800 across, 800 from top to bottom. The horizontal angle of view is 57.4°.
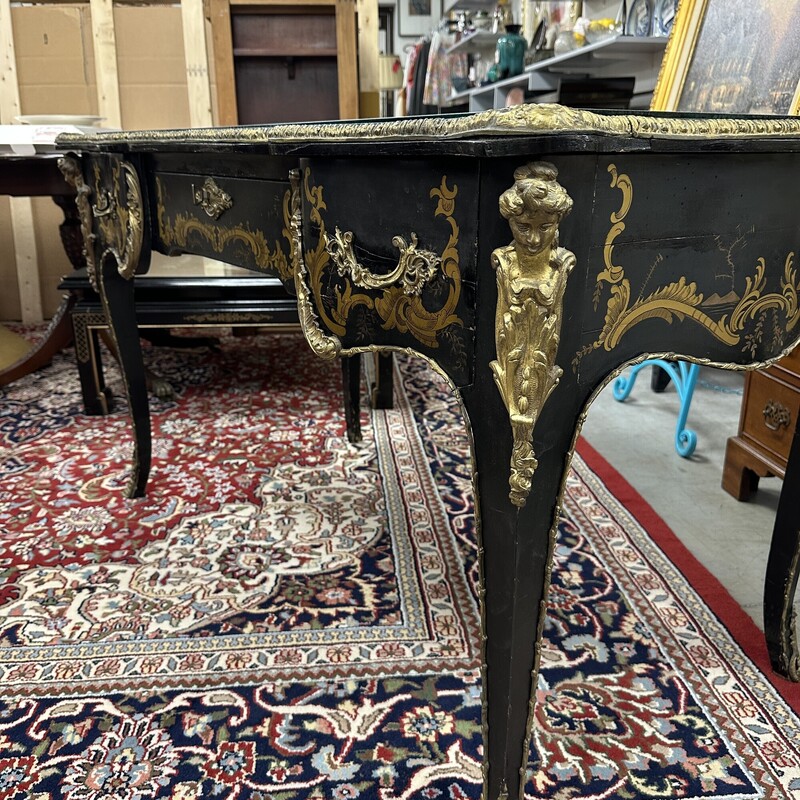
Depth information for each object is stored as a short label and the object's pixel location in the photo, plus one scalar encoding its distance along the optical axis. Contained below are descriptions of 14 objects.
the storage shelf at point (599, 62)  2.59
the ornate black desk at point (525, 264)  0.67
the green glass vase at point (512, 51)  3.83
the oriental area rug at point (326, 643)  1.07
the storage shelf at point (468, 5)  5.07
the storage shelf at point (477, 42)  4.46
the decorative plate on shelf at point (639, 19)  2.66
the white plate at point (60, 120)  2.99
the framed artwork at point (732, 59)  1.34
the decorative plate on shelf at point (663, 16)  2.46
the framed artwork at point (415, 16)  7.36
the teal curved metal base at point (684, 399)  2.21
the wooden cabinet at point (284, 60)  3.88
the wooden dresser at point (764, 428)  1.70
